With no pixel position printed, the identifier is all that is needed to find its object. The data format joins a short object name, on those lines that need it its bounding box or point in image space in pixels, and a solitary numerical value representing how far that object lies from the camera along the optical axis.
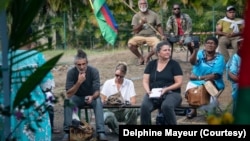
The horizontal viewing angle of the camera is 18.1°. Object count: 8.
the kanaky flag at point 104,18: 12.86
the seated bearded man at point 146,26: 15.55
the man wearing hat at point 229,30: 14.62
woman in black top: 9.84
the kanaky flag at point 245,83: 3.16
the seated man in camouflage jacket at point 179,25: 15.75
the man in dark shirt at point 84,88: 10.11
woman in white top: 10.51
